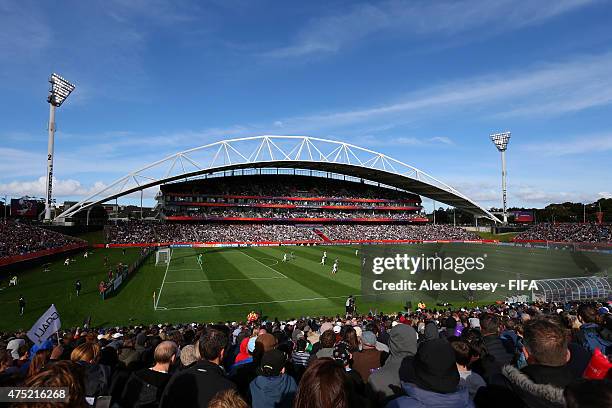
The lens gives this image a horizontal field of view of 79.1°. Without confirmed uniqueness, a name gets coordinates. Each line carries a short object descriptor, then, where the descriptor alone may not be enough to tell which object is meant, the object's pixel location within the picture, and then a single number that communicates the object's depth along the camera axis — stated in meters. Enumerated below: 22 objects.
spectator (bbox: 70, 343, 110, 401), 4.62
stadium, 25.25
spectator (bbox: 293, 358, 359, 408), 2.61
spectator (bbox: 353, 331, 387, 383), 5.45
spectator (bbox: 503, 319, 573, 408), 3.18
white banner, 9.39
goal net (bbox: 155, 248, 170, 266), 44.97
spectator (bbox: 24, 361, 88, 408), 2.44
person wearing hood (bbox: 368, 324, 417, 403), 4.29
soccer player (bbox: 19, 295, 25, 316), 22.00
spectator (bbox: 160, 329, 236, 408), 3.92
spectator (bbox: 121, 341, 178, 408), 4.54
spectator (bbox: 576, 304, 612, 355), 6.18
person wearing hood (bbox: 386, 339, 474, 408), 3.20
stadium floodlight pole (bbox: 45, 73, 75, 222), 66.25
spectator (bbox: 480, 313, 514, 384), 5.63
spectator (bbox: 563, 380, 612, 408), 2.02
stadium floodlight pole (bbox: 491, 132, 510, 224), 96.96
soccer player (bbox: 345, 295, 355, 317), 22.20
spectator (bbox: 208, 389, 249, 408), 2.48
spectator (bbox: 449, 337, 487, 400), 4.39
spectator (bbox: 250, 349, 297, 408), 4.04
